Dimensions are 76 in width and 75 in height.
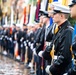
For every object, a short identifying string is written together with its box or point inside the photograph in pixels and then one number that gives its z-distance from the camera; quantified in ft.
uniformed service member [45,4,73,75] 26.02
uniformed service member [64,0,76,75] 21.87
